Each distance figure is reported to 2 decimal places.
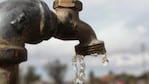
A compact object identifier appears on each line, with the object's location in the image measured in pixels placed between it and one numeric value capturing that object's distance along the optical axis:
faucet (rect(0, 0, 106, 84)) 0.24
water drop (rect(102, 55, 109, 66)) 0.30
